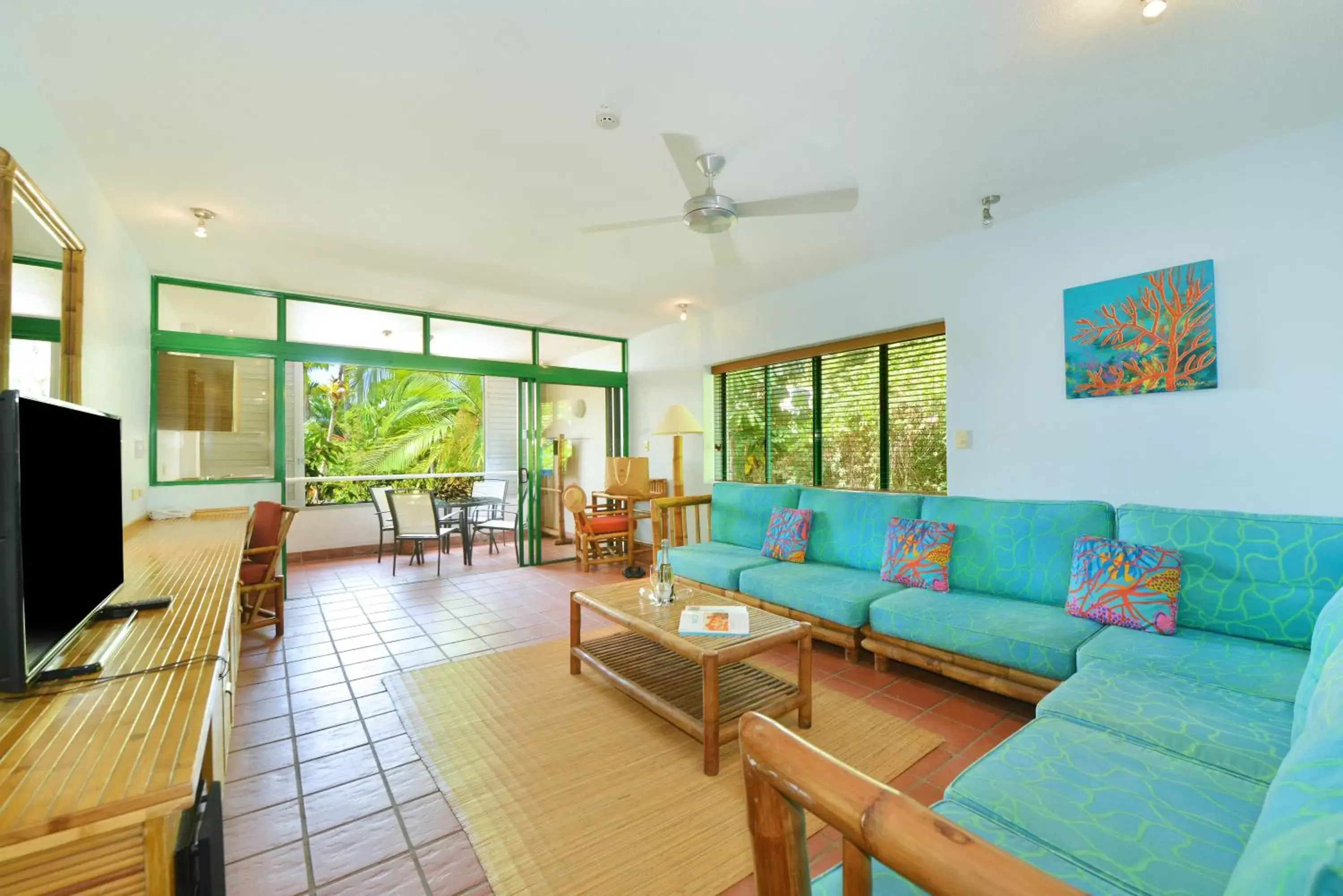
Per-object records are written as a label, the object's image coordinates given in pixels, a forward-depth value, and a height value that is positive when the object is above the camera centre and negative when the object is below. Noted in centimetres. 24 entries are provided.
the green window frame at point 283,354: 416 +92
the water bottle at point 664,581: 280 -63
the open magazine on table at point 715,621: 241 -74
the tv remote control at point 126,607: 171 -46
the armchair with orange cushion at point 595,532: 559 -75
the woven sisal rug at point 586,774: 165 -120
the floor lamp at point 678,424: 493 +29
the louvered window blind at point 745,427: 520 +29
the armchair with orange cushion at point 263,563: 355 -66
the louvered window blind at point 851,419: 425 +28
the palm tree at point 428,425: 749 +49
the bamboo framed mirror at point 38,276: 177 +70
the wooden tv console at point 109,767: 80 -50
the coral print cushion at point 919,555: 309 -57
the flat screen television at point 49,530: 106 -15
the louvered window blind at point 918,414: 383 +29
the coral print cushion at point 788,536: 379 -56
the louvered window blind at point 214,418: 422 +36
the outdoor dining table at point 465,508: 579 -52
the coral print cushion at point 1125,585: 234 -59
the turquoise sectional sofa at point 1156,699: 84 -78
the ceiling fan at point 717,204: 230 +108
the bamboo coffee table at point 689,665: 220 -108
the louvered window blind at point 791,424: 476 +28
